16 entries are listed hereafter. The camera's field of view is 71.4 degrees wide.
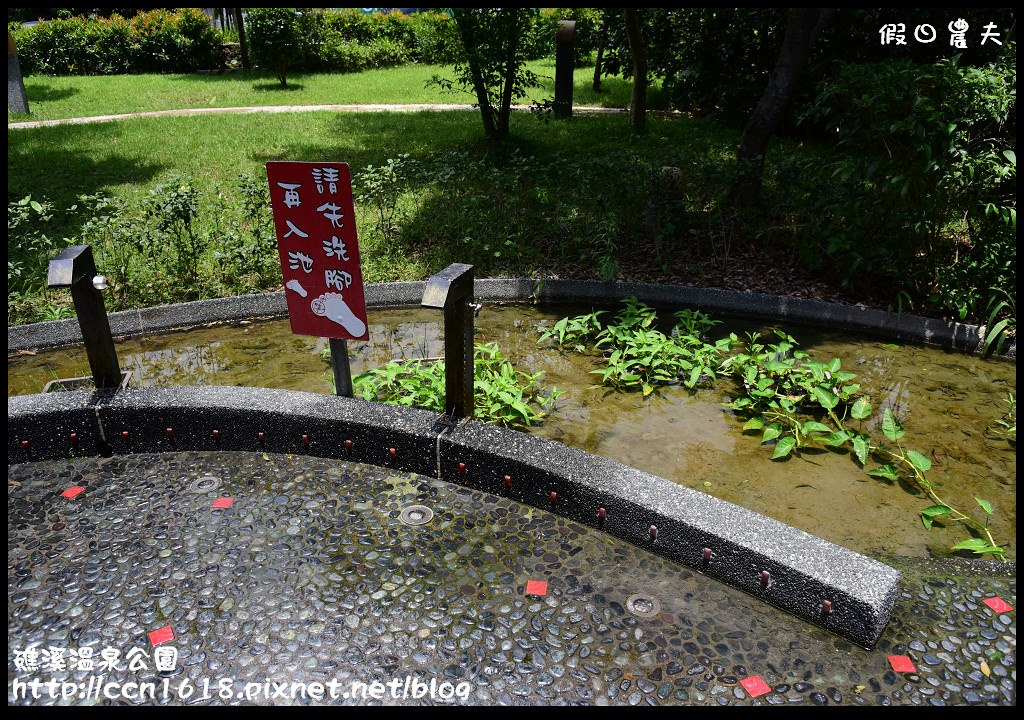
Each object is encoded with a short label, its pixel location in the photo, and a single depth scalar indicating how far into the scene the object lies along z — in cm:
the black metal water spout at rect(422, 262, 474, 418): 300
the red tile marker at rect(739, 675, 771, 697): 225
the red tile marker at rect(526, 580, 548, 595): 265
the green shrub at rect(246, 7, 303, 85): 1636
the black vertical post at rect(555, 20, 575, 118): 1245
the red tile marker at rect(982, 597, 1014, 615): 261
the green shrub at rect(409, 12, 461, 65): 888
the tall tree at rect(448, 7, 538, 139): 879
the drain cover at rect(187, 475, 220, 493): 321
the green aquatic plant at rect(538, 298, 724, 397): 455
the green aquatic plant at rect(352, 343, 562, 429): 391
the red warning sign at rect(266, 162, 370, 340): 318
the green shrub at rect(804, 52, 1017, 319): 491
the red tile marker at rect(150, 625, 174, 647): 241
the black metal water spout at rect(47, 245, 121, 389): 317
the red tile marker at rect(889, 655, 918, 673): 234
